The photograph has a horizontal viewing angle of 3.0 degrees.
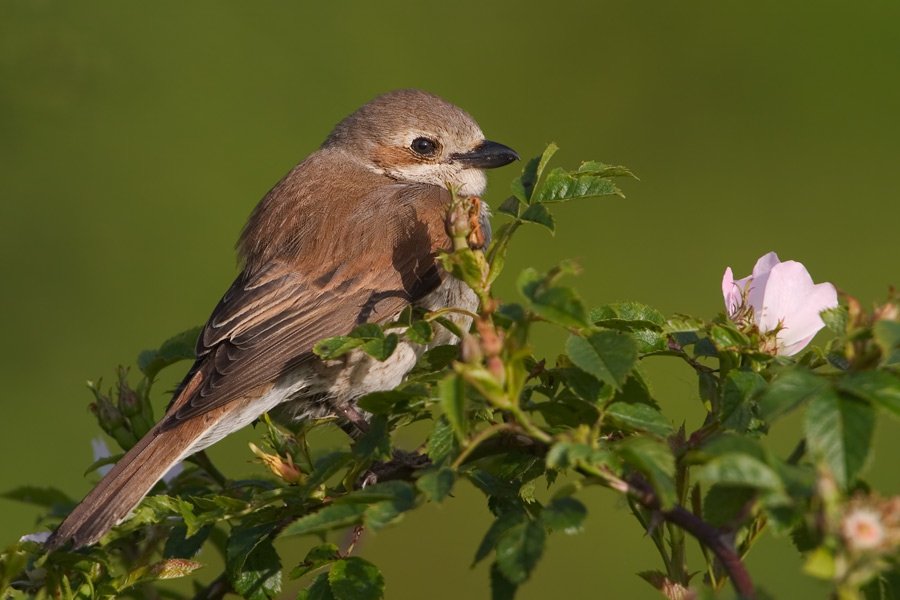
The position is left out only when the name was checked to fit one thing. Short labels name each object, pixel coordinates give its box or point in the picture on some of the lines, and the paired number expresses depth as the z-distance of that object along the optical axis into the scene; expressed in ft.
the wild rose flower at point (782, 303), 12.15
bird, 13.14
